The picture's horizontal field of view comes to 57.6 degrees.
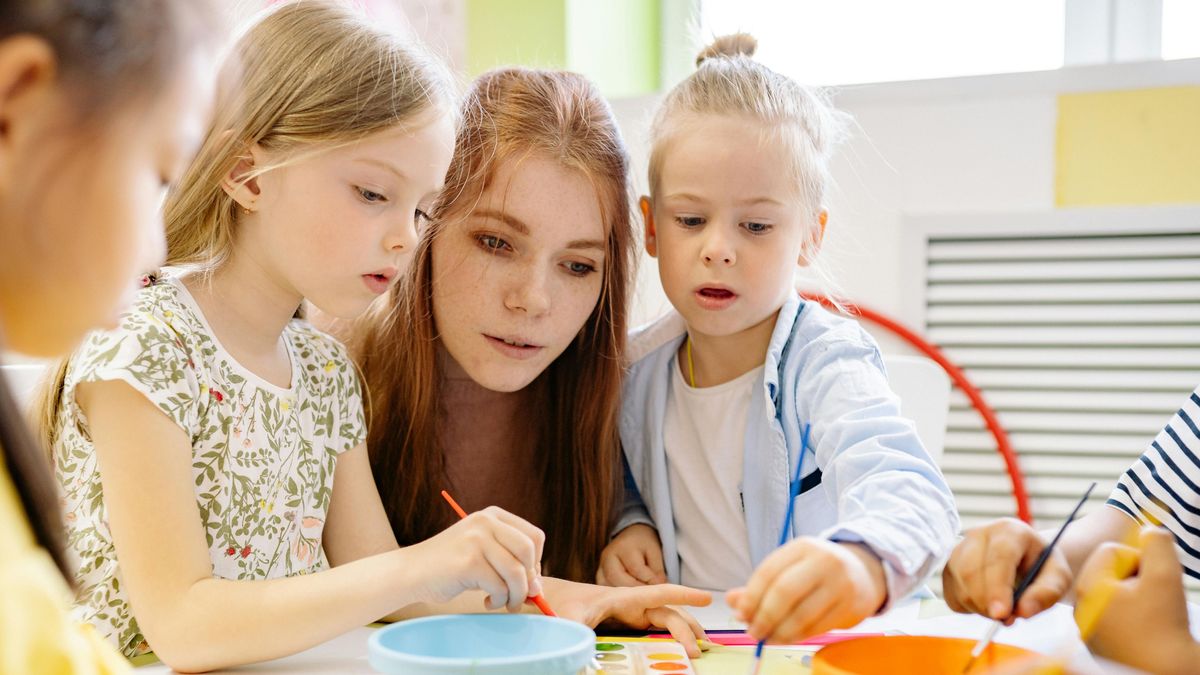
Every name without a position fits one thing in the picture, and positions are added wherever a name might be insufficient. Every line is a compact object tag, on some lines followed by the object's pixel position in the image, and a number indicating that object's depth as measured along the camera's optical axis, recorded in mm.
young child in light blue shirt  1065
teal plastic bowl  602
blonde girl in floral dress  764
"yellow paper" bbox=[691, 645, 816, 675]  731
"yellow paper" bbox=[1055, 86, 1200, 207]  1796
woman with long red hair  1094
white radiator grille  1858
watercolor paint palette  723
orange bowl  632
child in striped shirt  672
